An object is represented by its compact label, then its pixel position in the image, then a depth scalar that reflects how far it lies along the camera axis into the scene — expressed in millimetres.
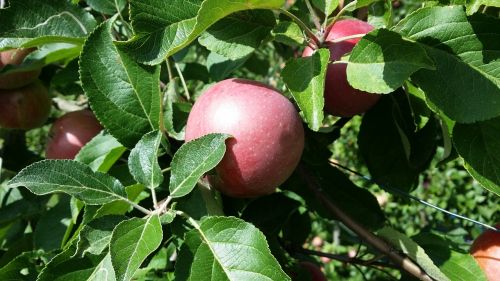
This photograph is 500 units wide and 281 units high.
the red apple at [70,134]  1046
